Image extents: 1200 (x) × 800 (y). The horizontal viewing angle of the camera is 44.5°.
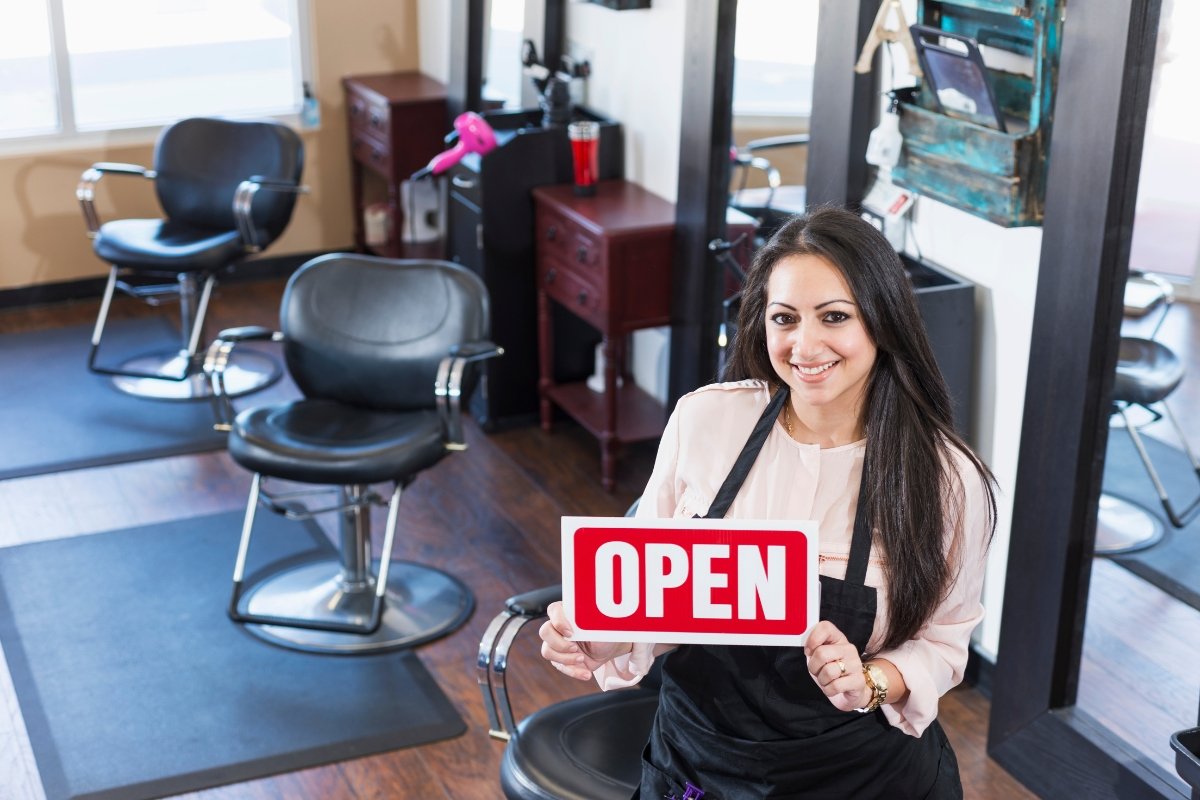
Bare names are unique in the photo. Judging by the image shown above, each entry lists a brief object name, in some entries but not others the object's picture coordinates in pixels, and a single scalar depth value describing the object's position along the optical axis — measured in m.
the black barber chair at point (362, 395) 3.81
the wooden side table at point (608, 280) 4.53
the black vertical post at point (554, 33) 5.26
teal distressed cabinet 3.03
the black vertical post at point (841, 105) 3.53
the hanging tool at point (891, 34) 3.34
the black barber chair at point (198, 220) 5.39
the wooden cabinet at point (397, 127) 6.00
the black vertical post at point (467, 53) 5.64
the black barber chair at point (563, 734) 2.50
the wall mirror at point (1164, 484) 2.78
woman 1.91
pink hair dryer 4.98
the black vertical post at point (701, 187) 4.21
